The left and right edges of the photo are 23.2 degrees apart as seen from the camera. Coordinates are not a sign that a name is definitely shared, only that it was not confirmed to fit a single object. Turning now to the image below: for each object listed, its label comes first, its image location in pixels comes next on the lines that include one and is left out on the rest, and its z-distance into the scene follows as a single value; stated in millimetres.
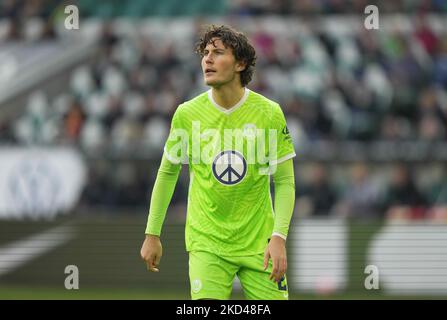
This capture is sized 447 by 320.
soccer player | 7363
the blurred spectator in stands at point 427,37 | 18219
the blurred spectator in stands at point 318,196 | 15508
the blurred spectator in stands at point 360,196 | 15703
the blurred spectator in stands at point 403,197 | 15375
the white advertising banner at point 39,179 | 15547
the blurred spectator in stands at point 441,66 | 17531
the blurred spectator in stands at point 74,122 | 17309
